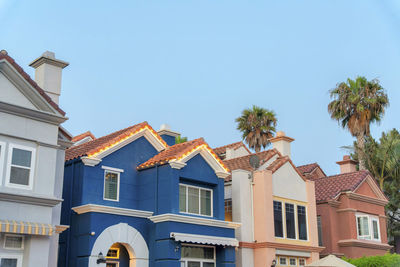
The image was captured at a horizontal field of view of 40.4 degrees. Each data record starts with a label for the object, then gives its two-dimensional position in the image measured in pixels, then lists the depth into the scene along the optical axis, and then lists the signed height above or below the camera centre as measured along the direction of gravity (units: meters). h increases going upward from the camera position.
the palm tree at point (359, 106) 43.62 +14.02
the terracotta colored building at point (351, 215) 31.84 +4.13
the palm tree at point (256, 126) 52.78 +15.18
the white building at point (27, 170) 18.23 +3.89
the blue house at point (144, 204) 22.39 +3.44
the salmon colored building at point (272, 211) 26.61 +3.70
